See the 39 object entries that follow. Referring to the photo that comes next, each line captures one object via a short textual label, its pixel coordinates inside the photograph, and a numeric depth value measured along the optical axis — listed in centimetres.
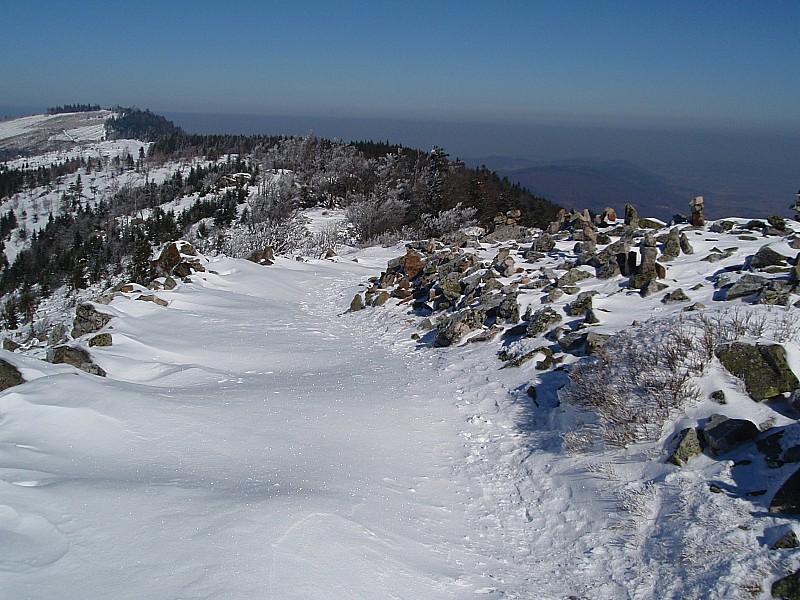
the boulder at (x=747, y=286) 1107
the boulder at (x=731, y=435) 638
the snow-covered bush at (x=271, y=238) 5956
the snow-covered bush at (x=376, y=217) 6519
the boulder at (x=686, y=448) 656
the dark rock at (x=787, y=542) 479
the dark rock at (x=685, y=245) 1561
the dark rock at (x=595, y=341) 1032
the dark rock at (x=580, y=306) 1288
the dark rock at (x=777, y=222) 1708
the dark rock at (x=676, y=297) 1203
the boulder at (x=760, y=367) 704
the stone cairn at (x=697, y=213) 1847
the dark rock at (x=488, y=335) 1384
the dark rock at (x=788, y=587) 441
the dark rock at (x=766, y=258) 1264
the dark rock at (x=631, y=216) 2078
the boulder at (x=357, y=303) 2103
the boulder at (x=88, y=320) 1487
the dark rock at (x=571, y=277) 1538
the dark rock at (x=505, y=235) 2464
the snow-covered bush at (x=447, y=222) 5378
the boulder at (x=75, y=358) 1130
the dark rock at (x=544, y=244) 1974
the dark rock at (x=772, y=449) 589
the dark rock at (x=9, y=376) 822
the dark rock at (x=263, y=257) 2893
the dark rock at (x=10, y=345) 1808
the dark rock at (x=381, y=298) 2069
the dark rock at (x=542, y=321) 1268
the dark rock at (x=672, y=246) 1527
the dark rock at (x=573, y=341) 1120
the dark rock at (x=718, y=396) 716
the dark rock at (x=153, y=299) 1805
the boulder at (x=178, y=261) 2350
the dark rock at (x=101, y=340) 1301
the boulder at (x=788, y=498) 521
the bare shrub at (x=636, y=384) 739
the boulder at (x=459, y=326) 1458
